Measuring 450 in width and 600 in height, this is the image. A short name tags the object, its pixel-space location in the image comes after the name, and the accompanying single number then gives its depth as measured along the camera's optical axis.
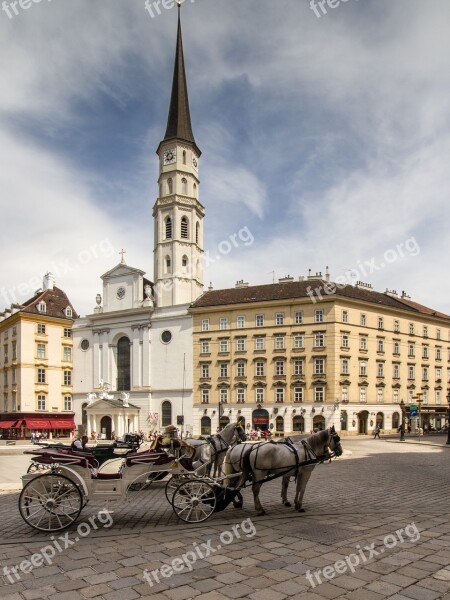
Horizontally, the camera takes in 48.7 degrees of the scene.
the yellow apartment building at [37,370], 53.62
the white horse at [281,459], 9.69
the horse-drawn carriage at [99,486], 8.58
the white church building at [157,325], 51.16
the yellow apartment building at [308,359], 44.97
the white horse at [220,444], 12.09
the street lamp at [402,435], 36.06
